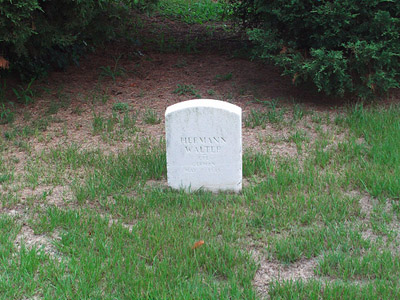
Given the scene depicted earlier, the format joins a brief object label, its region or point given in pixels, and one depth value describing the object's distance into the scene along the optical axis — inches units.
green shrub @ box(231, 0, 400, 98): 236.7
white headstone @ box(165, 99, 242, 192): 175.3
